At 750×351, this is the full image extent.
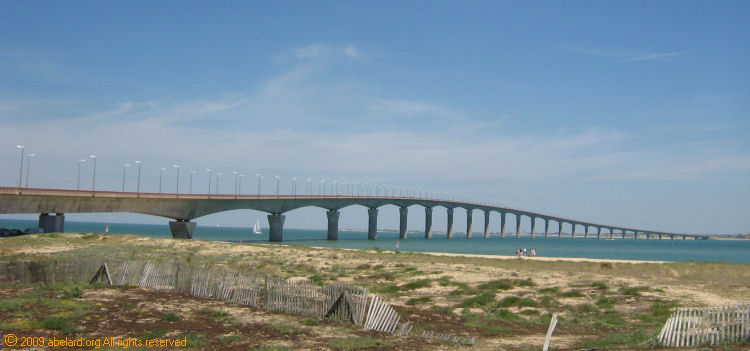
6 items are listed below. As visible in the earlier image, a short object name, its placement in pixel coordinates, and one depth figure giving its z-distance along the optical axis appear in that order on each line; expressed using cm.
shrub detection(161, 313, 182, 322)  2185
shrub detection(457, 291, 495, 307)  2832
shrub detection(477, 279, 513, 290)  3351
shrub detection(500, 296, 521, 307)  2842
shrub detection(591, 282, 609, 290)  3396
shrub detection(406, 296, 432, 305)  2895
